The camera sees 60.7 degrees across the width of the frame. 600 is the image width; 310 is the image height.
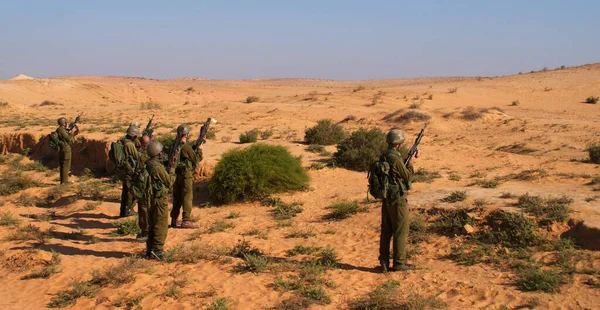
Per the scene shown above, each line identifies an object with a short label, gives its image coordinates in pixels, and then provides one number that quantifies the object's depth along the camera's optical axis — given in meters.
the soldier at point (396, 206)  6.26
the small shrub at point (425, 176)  10.88
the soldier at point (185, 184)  8.65
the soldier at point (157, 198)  6.91
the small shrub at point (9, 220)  9.32
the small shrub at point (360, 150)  12.33
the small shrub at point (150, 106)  29.14
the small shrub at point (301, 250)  7.54
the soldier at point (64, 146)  12.16
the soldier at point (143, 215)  8.00
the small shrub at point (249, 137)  15.10
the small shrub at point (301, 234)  8.36
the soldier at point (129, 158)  9.16
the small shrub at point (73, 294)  6.05
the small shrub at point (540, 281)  5.64
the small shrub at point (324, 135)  15.65
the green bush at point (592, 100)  27.28
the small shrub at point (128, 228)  8.73
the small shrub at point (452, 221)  7.79
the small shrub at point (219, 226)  8.81
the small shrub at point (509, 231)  7.06
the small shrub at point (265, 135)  16.47
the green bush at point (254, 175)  10.44
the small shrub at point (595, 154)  12.45
